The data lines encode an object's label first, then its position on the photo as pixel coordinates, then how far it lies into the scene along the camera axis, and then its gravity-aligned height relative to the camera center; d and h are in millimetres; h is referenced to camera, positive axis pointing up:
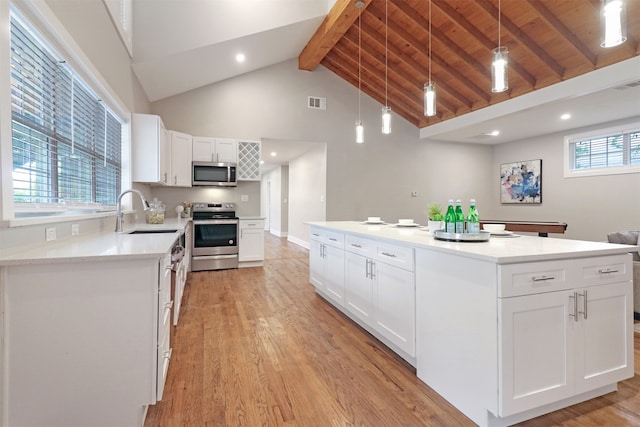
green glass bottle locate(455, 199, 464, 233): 2016 -47
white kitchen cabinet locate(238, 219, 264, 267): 5430 -532
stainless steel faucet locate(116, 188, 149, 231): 2561 -47
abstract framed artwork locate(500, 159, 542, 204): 6723 +664
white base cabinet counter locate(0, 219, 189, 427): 1381 -568
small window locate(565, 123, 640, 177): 5211 +1059
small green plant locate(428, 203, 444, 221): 2330 -9
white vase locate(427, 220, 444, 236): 2291 -102
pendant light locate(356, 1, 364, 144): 3591 +2662
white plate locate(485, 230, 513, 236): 2252 -152
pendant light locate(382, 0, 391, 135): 3166 +2492
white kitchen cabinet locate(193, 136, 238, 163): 5332 +1069
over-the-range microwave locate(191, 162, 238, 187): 5276 +645
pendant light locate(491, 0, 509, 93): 2026 +920
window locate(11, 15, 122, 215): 1624 +519
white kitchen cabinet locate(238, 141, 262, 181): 5613 +921
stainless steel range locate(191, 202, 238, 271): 5102 -443
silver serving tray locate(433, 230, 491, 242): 1944 -155
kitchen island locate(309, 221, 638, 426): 1494 -574
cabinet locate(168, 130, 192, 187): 4902 +849
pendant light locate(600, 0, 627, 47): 1497 +906
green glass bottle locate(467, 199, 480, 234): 2005 -59
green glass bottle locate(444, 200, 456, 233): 2043 -54
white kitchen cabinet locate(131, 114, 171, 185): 3904 +798
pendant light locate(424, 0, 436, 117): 2598 +931
